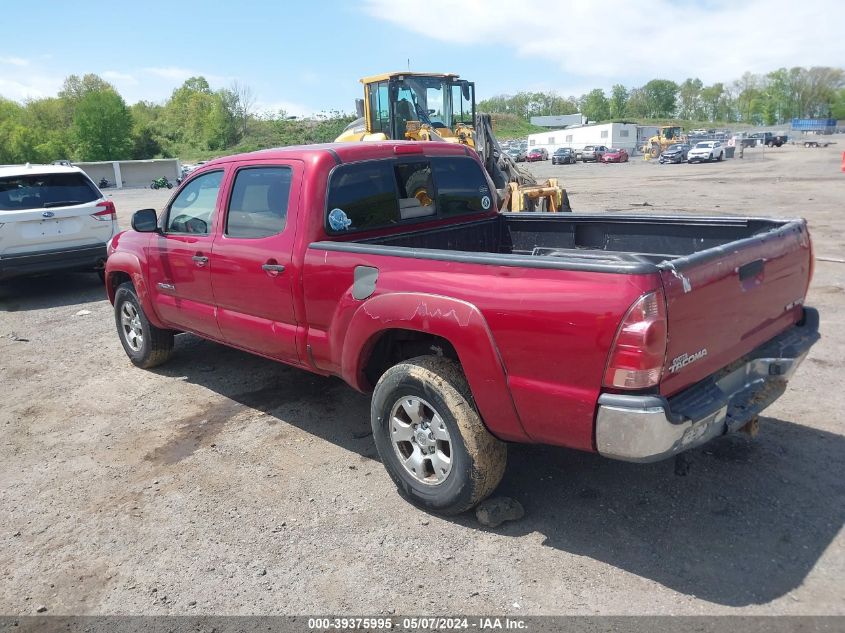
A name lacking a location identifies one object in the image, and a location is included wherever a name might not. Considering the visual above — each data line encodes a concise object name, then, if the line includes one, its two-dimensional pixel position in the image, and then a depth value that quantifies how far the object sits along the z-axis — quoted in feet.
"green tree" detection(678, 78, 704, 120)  530.27
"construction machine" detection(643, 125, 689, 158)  198.49
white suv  29.60
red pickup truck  9.25
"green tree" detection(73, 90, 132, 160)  257.96
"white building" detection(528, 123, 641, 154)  253.03
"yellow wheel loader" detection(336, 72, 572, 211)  50.90
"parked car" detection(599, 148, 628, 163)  190.19
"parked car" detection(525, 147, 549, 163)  216.33
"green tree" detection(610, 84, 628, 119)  527.40
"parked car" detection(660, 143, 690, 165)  166.50
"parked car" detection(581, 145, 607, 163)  198.80
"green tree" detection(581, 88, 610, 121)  536.42
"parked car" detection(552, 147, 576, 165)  192.44
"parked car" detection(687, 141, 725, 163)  160.25
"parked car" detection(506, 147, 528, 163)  220.80
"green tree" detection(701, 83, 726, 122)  530.27
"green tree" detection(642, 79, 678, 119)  528.22
